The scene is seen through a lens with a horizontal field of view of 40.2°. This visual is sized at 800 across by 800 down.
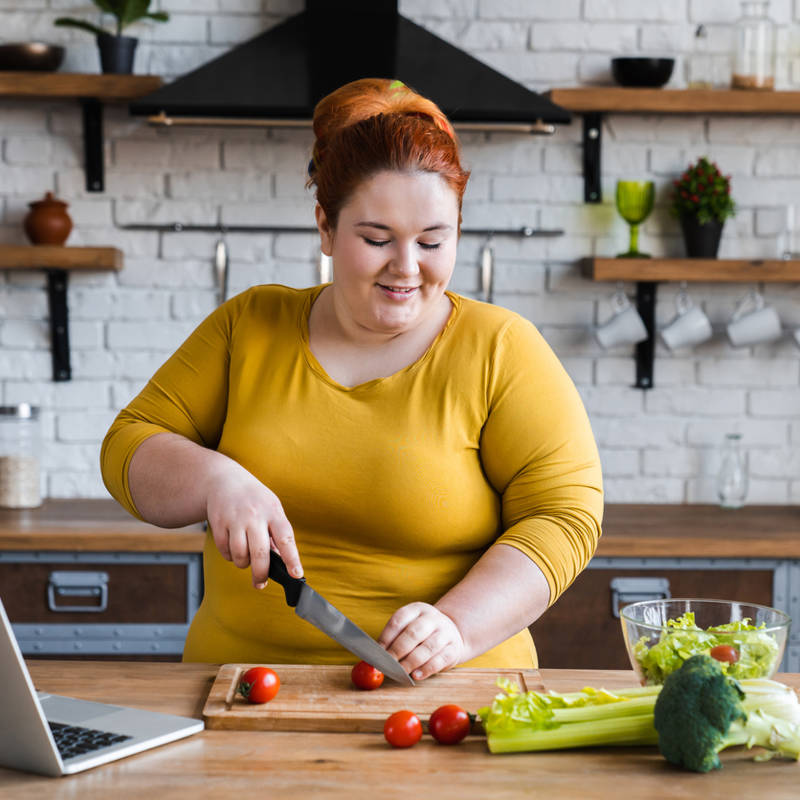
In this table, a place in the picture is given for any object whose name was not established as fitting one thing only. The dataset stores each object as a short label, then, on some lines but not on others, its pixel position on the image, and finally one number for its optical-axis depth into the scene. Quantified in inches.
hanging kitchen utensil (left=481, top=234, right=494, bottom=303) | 116.4
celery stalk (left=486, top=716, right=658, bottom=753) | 42.1
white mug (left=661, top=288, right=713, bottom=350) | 112.8
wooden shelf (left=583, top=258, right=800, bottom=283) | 110.3
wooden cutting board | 45.0
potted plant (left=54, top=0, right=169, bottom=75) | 108.5
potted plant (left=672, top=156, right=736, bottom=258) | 111.5
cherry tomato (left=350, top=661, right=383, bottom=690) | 48.5
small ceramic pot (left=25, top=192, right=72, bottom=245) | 111.0
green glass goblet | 110.3
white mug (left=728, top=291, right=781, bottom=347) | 112.2
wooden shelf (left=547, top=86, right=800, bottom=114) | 109.3
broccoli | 39.3
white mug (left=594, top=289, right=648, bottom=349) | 112.5
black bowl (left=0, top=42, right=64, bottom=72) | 109.0
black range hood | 97.9
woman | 55.7
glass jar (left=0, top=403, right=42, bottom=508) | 108.7
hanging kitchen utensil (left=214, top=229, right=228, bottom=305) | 116.0
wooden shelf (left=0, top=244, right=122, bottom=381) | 109.9
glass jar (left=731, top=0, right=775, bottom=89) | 111.4
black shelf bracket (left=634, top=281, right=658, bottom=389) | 116.3
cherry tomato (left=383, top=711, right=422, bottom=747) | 42.6
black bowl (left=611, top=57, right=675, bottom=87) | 110.2
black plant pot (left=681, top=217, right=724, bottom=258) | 111.8
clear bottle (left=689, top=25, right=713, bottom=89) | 115.2
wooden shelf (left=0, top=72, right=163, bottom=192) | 107.5
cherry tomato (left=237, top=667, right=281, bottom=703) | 46.4
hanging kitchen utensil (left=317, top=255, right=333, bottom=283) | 116.2
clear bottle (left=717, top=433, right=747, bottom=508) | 114.6
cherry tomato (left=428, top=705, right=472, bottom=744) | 43.1
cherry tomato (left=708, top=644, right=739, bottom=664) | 43.9
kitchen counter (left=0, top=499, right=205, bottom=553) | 98.3
